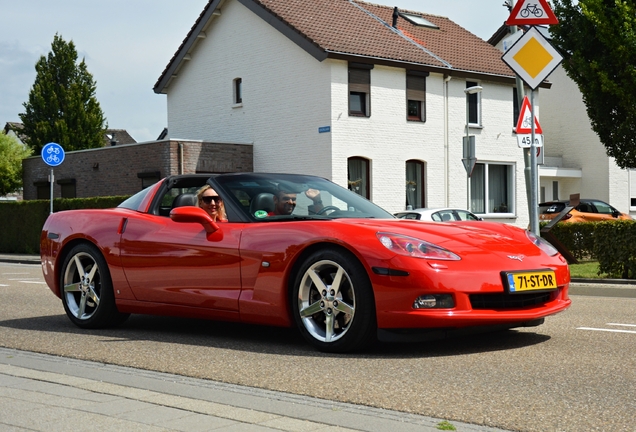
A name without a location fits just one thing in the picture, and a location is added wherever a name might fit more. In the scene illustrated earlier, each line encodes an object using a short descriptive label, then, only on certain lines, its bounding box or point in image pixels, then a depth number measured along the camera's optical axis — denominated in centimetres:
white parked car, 2003
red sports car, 603
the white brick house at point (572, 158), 4059
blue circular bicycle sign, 2598
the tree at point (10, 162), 5672
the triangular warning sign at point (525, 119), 1372
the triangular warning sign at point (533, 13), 1148
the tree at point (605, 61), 1955
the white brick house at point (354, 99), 2934
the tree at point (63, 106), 6550
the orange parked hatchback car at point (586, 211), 3028
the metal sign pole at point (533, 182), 1219
